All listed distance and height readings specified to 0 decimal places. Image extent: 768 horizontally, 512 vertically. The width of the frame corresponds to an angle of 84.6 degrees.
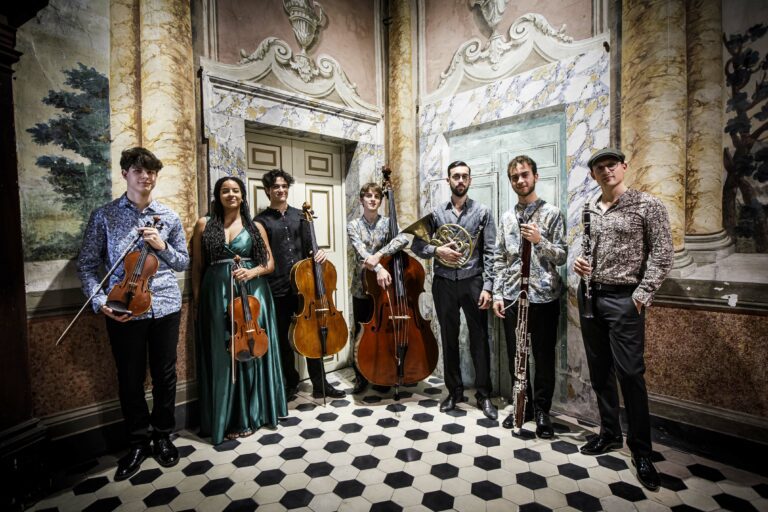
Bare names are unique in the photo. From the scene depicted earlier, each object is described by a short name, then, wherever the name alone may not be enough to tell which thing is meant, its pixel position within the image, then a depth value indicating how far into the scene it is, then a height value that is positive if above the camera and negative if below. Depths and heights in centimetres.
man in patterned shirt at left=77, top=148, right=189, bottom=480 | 242 -29
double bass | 314 -65
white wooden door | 371 +60
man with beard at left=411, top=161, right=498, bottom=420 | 315 -31
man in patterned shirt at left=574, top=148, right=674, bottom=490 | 221 -18
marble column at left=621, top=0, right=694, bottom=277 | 259 +84
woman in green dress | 278 -45
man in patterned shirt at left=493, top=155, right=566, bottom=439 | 279 -25
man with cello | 330 +1
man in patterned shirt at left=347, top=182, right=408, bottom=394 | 349 +5
